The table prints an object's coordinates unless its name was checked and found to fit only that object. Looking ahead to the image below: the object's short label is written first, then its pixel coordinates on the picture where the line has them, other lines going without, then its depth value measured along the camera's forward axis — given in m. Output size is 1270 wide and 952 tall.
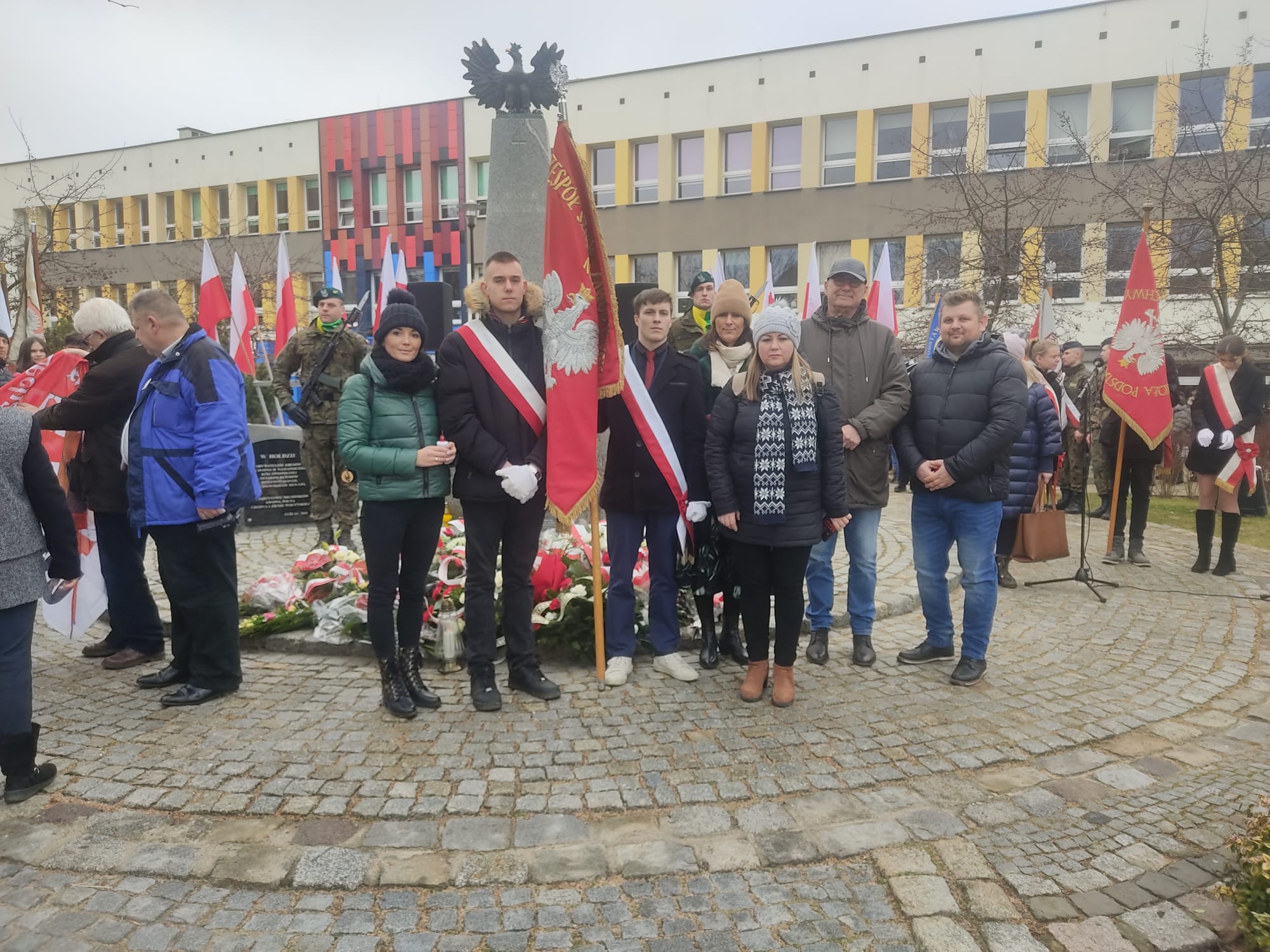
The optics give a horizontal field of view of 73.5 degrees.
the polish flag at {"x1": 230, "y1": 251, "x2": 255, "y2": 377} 11.35
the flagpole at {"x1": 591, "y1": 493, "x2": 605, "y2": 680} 4.43
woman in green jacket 3.95
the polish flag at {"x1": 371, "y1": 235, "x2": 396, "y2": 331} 11.41
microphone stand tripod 6.71
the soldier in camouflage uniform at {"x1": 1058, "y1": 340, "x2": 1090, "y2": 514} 9.51
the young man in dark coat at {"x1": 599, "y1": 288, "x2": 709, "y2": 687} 4.50
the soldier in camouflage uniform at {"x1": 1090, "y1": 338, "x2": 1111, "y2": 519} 9.02
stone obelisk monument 6.88
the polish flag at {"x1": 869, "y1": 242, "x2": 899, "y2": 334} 10.42
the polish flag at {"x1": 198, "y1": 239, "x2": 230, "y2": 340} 10.33
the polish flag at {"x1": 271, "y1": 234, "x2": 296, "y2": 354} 11.35
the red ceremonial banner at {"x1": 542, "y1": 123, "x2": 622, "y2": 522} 4.14
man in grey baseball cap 4.77
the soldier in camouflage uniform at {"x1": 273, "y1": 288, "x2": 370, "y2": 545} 7.39
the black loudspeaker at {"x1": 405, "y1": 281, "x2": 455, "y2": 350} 9.30
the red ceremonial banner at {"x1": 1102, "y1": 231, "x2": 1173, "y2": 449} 6.75
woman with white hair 4.58
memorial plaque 9.05
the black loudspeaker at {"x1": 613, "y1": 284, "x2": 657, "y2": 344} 6.77
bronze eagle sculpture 6.86
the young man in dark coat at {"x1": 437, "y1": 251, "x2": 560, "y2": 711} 3.99
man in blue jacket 4.14
